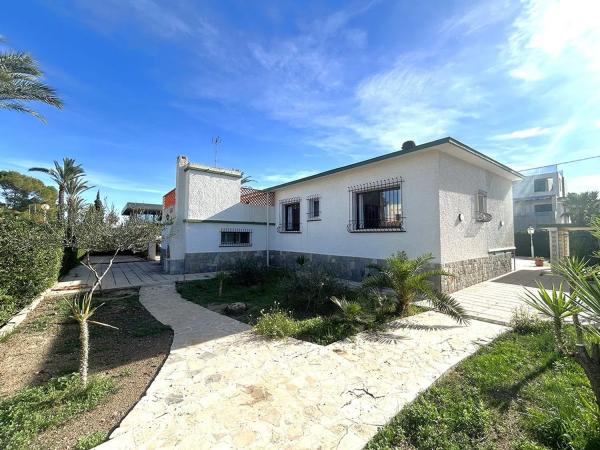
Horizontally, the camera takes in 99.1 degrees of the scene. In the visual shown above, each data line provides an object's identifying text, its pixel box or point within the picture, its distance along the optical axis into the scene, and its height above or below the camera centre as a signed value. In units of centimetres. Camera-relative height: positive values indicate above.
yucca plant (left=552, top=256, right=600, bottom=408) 178 -58
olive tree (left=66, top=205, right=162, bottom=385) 511 +6
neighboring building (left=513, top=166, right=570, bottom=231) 2844 +398
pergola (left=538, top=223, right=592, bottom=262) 1188 -47
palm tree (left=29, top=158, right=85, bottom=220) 2125 +524
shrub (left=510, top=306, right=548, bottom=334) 477 -176
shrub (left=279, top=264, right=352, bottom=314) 669 -157
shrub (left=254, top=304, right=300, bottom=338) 496 -188
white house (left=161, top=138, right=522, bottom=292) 820 +72
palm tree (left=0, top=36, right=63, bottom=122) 700 +435
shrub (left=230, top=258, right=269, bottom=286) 1015 -162
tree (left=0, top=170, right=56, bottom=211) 2827 +504
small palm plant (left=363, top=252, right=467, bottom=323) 529 -120
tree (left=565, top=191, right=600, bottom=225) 2189 +230
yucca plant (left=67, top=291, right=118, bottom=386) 315 -133
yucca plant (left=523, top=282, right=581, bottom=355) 338 -100
